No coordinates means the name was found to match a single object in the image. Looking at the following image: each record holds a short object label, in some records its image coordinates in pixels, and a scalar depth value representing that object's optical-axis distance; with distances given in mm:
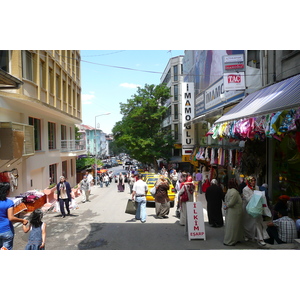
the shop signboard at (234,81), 12359
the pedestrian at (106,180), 28361
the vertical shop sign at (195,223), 7727
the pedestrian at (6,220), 5348
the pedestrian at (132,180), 18306
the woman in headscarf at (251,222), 7057
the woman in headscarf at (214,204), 8891
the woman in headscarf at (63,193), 10539
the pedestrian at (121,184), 20859
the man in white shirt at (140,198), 9640
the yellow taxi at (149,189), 13367
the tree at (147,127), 31031
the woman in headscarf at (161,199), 10258
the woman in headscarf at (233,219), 7172
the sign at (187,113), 18125
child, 5508
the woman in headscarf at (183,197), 9148
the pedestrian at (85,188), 15297
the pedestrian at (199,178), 17230
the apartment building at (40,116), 11297
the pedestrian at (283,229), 6645
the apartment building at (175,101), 40719
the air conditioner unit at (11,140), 10219
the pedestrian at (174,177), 20281
